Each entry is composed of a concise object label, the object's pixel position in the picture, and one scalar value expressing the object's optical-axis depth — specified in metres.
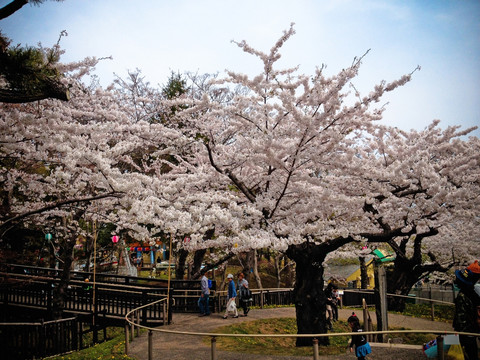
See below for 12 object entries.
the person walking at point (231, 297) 12.95
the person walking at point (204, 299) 13.40
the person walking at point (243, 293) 13.80
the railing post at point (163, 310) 11.93
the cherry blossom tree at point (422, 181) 8.95
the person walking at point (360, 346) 6.27
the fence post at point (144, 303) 11.68
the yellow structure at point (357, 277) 34.31
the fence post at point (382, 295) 9.26
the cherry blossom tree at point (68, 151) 7.96
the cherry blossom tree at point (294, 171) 8.24
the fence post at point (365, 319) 9.23
